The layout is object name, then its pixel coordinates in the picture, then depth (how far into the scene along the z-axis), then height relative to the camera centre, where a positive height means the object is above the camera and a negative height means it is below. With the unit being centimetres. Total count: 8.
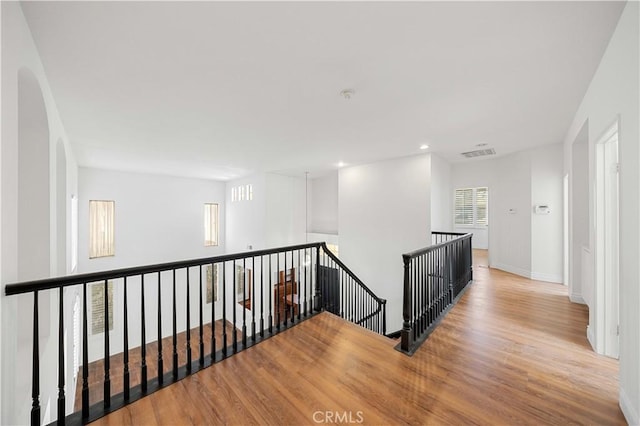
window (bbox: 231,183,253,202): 881 +75
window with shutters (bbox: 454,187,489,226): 803 +11
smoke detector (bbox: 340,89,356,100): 274 +135
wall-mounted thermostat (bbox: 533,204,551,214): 527 +2
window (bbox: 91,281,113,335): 738 -287
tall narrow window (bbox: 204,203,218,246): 972 -45
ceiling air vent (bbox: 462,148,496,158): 543 +133
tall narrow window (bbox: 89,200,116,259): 727 -44
